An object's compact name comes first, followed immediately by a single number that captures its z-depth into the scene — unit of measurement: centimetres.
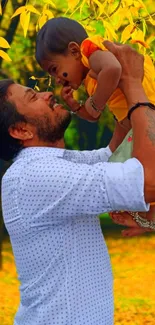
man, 185
